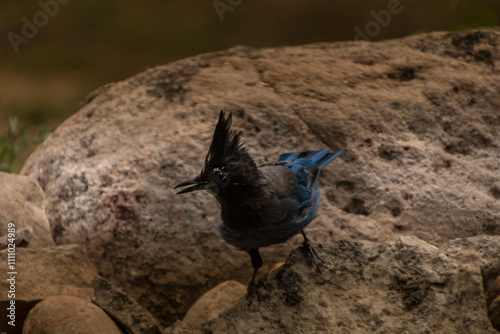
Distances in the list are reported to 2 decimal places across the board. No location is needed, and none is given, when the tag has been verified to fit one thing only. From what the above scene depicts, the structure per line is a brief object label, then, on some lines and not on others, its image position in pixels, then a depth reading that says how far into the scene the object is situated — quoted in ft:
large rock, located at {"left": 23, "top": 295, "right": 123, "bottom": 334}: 16.85
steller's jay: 17.75
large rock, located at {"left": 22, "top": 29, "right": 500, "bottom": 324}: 22.13
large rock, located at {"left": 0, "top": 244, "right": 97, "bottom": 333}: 18.71
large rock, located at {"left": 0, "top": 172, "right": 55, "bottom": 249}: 21.88
